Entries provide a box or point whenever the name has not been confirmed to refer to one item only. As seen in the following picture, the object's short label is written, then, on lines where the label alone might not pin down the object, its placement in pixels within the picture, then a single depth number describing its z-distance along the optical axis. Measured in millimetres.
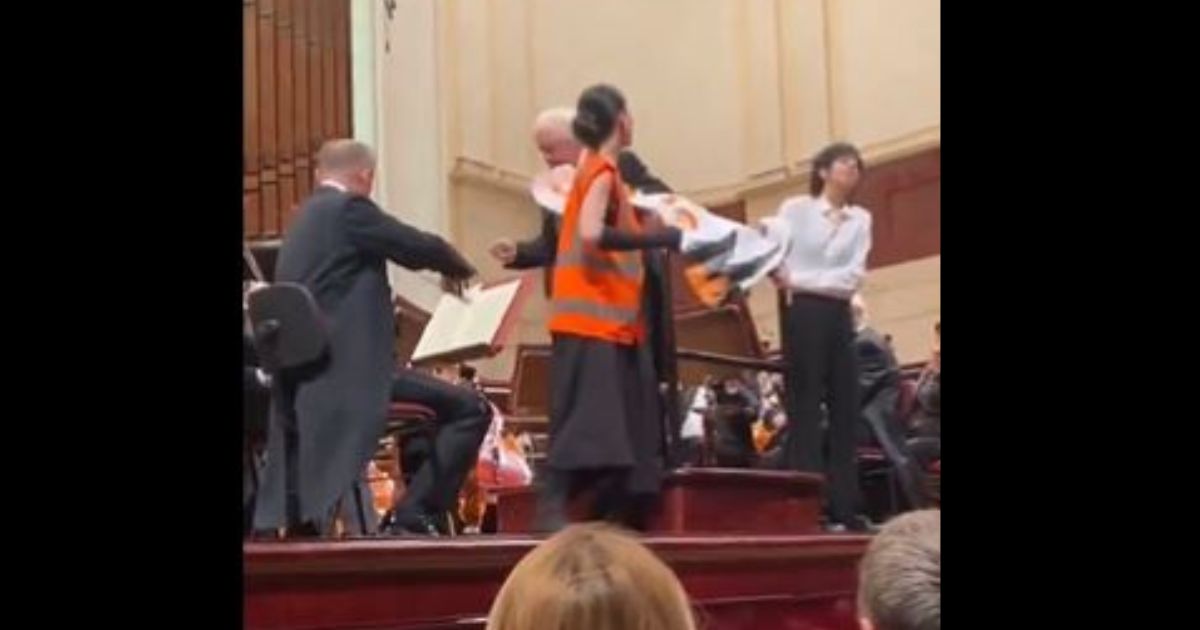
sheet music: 7371
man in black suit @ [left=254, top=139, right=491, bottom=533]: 6523
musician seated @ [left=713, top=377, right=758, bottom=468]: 8305
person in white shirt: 8141
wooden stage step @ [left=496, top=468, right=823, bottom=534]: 7105
